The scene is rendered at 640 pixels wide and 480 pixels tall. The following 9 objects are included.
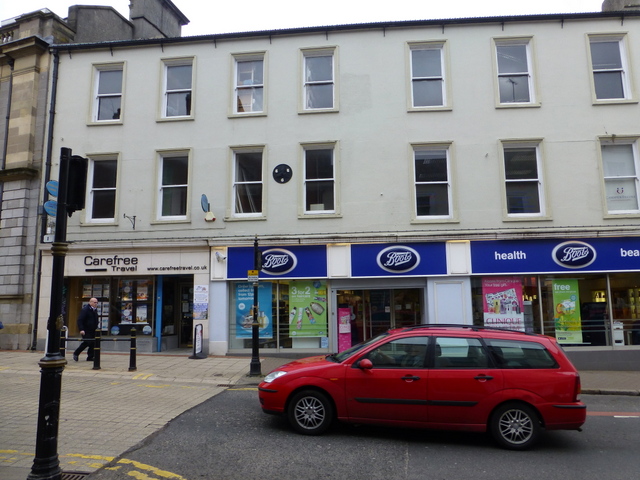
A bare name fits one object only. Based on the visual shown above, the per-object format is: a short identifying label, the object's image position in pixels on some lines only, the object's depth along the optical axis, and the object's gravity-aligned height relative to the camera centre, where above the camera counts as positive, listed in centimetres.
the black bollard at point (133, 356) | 1145 -109
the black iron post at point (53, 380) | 456 -67
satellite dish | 1424 +320
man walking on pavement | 1255 -36
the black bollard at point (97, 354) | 1154 -105
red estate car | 614 -106
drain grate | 510 -178
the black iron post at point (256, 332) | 1113 -56
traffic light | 496 +138
